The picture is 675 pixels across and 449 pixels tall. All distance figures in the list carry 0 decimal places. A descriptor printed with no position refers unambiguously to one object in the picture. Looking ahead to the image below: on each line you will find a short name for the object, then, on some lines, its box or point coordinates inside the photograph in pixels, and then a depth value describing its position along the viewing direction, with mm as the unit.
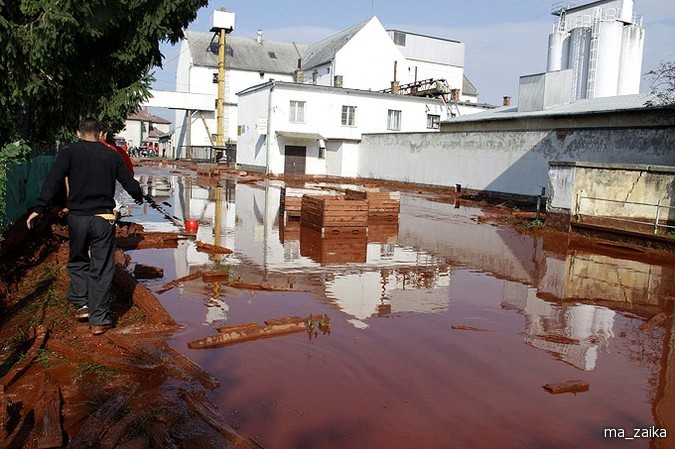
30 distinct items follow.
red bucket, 11469
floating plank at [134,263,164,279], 7830
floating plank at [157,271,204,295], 7195
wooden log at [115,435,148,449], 3197
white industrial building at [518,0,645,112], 41094
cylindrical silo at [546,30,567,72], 44188
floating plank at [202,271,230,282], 7812
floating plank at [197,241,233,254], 9960
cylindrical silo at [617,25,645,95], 41378
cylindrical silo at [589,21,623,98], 40844
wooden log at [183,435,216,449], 3340
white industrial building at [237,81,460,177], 37844
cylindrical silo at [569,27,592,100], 42094
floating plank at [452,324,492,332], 6191
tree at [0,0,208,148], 9898
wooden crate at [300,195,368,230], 12414
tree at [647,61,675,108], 17572
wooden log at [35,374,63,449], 3215
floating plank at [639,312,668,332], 6598
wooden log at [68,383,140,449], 3208
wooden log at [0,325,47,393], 3951
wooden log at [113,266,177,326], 5582
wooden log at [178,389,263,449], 3383
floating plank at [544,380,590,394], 4564
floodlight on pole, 44594
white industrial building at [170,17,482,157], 48500
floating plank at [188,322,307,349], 5129
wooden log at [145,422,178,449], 3270
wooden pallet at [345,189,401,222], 15461
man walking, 4961
